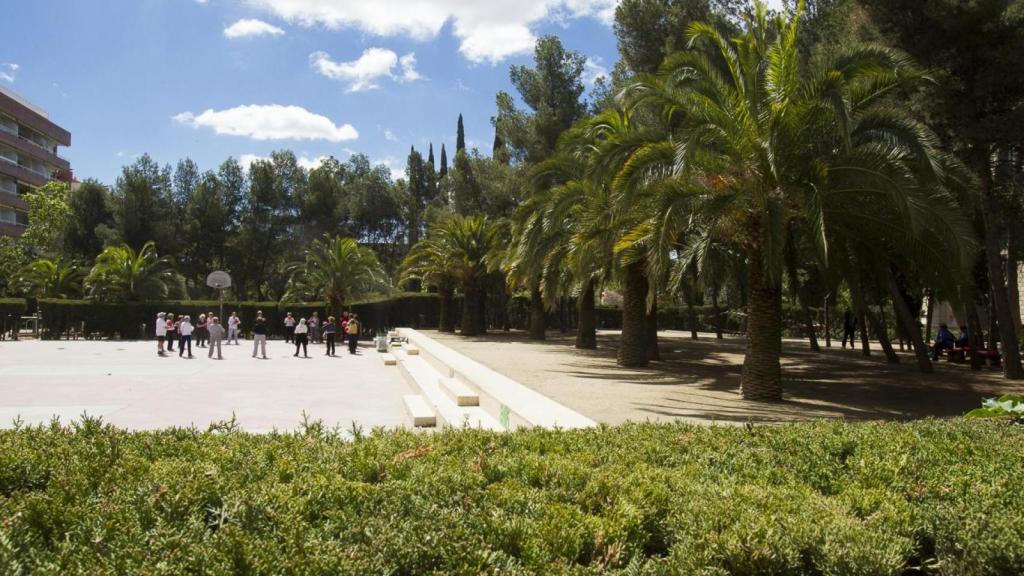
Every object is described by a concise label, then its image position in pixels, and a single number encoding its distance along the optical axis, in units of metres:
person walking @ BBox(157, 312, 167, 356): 23.77
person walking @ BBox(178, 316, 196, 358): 22.67
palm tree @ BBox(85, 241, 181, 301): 35.62
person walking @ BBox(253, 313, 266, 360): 22.81
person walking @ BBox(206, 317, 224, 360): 23.03
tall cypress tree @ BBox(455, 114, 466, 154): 62.78
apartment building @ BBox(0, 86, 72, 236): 57.34
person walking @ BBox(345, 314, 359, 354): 25.82
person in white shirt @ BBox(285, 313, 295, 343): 30.44
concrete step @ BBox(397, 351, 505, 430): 9.66
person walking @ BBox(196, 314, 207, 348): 29.79
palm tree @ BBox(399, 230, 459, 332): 32.89
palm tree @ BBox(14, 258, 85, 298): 39.38
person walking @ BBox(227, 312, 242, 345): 30.44
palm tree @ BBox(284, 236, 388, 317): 33.22
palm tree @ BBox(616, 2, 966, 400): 10.48
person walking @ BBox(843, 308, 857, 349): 29.30
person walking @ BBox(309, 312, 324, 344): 31.14
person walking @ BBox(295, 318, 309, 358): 23.47
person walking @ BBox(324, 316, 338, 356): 24.55
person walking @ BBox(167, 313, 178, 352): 25.53
